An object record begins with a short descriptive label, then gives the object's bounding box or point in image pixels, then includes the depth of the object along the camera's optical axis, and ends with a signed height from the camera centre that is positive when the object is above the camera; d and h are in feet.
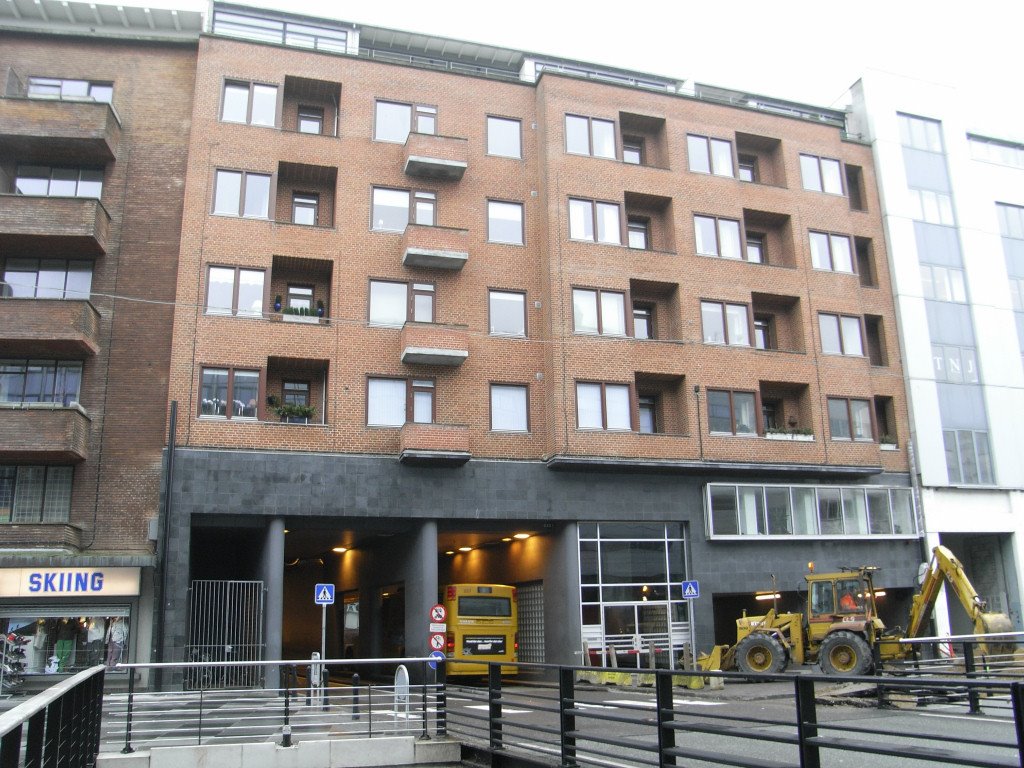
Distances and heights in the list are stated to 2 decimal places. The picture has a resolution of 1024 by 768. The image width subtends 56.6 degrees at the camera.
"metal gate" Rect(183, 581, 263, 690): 84.12 +0.21
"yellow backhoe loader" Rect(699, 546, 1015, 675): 78.07 -0.79
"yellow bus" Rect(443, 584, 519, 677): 93.04 +0.28
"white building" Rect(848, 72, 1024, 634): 114.52 +37.73
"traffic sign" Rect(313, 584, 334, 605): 76.59 +2.82
